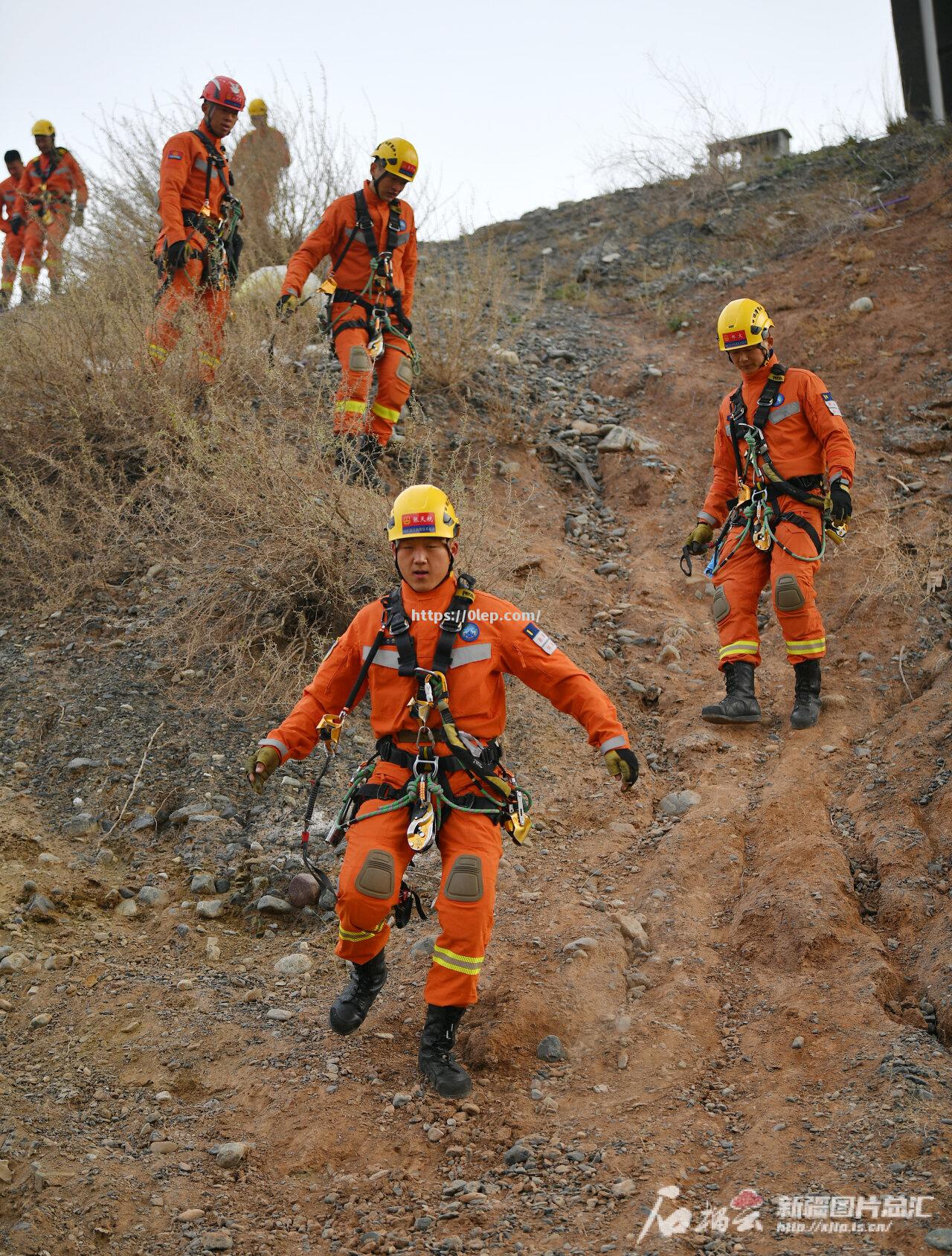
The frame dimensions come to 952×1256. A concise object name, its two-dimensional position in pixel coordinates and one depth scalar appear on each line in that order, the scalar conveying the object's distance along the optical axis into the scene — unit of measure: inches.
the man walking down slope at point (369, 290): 276.2
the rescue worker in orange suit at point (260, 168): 414.9
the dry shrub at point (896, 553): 261.0
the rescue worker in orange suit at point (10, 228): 479.5
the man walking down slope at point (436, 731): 149.7
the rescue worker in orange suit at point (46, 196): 451.2
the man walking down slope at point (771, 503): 230.7
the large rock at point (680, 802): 214.5
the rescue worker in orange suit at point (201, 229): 301.4
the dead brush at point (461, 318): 358.0
